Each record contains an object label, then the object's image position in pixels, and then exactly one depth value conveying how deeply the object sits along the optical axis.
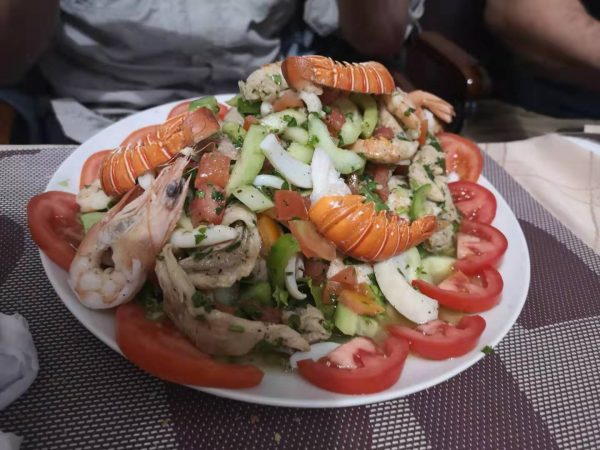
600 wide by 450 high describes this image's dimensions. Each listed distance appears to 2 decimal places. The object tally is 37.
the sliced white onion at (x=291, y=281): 0.31
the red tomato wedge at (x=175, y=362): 0.25
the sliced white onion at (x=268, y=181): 0.34
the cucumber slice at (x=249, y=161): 0.34
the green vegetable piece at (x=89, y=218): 0.34
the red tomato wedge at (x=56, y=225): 0.30
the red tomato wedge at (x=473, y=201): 0.40
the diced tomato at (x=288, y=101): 0.39
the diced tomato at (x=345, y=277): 0.33
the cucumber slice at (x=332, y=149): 0.37
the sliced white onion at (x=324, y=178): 0.34
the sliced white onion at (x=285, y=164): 0.34
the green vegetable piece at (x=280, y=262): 0.31
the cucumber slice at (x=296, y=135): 0.37
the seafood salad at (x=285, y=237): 0.27
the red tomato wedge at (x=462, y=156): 0.45
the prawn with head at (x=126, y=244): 0.28
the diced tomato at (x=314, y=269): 0.33
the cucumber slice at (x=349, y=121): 0.39
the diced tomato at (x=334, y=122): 0.39
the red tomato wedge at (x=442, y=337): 0.29
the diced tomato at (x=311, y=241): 0.32
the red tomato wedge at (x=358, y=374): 0.26
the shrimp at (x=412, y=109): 0.42
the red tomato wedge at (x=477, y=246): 0.35
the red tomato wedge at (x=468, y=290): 0.32
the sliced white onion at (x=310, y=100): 0.38
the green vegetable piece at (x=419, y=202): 0.37
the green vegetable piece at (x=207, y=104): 0.41
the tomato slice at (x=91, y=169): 0.38
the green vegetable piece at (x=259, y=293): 0.31
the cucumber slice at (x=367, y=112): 0.41
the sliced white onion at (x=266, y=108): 0.39
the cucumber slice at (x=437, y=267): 0.36
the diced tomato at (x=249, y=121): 0.38
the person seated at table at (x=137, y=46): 0.49
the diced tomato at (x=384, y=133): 0.41
